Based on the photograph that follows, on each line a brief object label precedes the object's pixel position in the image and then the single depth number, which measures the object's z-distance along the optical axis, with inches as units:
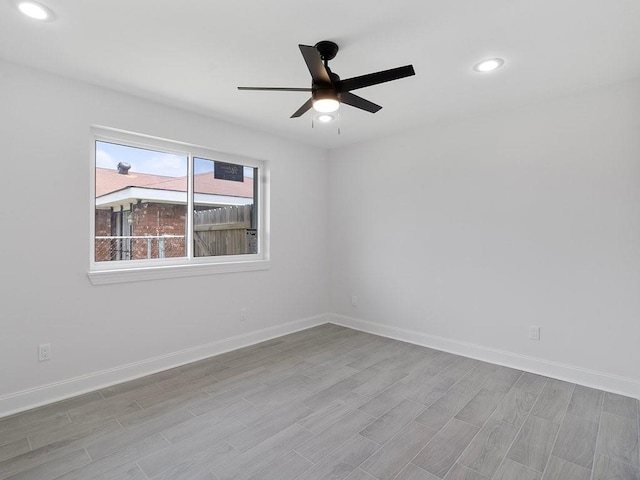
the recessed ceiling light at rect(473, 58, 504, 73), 93.0
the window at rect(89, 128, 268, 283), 116.3
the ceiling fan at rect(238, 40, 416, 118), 71.2
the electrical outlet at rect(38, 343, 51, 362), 99.0
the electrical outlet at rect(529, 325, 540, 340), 121.6
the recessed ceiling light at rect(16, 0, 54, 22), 70.7
